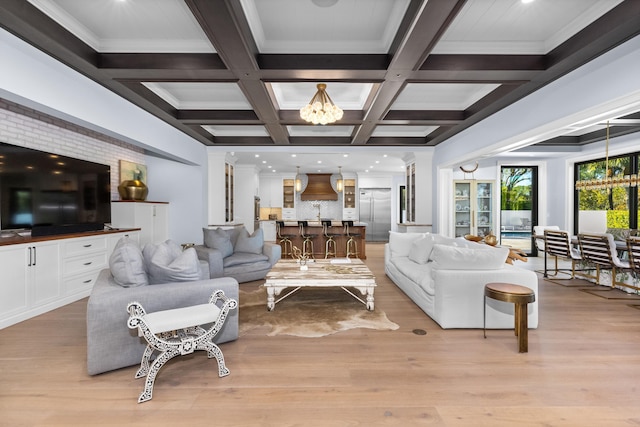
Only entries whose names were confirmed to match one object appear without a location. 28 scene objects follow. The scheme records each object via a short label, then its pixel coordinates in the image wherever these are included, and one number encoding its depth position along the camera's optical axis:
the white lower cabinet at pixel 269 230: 9.98
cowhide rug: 3.10
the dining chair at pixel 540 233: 5.99
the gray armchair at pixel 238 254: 4.65
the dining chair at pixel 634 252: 3.84
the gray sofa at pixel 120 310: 2.21
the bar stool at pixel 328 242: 7.33
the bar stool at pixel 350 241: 7.37
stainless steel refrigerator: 10.77
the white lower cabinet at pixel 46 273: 3.20
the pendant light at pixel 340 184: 9.61
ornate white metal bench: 1.99
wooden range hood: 10.56
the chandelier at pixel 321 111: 3.58
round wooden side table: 2.56
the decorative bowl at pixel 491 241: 4.63
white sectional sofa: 3.07
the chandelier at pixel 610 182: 4.62
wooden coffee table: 3.47
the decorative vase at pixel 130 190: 5.50
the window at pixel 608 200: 5.71
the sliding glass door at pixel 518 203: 7.74
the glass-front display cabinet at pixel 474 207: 7.61
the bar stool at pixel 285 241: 7.28
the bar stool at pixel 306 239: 7.23
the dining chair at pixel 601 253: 4.31
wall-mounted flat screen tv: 3.54
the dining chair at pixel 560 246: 5.06
